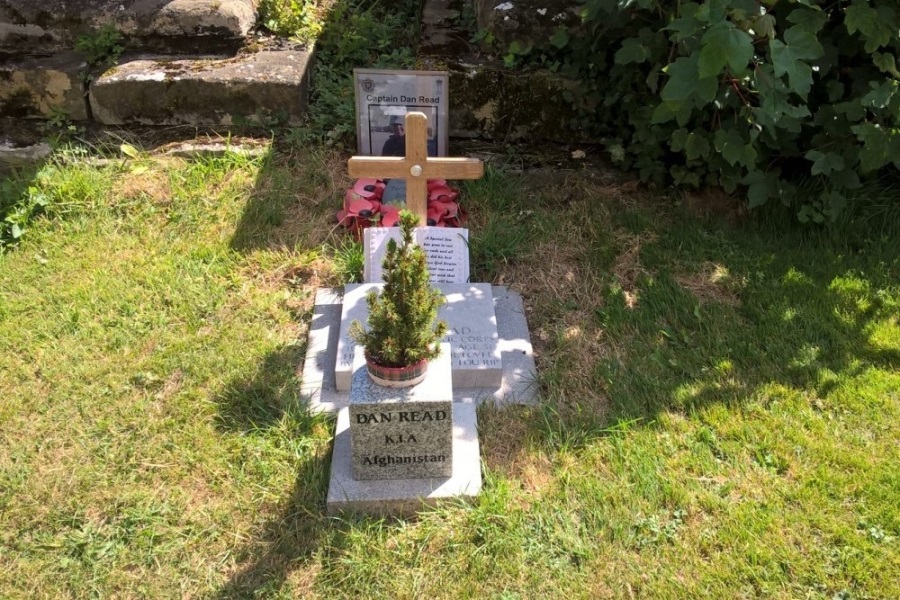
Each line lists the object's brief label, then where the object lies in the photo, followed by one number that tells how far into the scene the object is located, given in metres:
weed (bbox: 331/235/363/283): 3.66
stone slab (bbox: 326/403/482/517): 2.54
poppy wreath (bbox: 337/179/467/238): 3.89
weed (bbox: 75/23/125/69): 4.64
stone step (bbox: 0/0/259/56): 4.72
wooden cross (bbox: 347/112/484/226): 3.60
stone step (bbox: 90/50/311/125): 4.44
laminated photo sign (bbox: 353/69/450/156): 4.06
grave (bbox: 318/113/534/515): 2.46
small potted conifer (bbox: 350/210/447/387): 2.33
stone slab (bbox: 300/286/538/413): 3.04
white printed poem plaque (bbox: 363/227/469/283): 3.57
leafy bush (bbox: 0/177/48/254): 3.85
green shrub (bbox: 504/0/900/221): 3.08
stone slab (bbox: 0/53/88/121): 4.49
